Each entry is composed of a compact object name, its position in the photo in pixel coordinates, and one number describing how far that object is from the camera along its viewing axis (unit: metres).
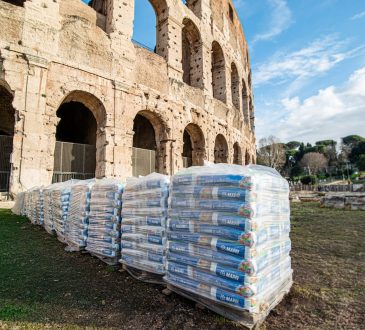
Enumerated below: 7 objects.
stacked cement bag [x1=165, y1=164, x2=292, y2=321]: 1.90
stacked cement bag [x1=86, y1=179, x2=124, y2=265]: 3.13
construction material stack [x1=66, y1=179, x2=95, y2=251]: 3.58
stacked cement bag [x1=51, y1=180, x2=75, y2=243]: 4.20
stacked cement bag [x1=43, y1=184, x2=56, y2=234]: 4.85
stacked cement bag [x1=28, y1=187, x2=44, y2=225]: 5.50
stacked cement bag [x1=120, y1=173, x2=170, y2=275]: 2.58
